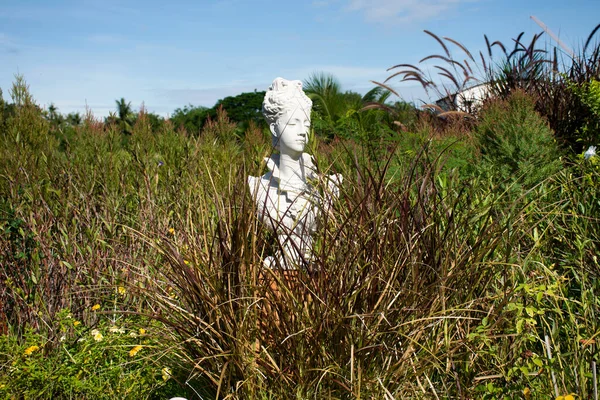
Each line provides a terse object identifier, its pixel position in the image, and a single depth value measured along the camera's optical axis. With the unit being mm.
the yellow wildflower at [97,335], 3238
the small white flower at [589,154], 4647
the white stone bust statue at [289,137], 3920
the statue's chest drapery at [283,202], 3730
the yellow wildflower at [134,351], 2851
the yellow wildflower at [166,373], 2713
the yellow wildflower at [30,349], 3127
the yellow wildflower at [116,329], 3181
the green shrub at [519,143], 5133
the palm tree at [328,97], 16312
